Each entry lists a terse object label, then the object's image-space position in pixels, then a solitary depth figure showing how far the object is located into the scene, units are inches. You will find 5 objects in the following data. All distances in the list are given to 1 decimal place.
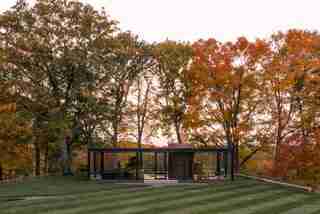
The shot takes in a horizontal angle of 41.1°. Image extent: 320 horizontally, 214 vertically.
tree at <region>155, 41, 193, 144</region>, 1496.1
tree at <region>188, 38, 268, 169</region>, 1364.4
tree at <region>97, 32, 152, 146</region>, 1391.5
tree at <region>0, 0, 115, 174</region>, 1283.2
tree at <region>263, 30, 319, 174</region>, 1300.4
